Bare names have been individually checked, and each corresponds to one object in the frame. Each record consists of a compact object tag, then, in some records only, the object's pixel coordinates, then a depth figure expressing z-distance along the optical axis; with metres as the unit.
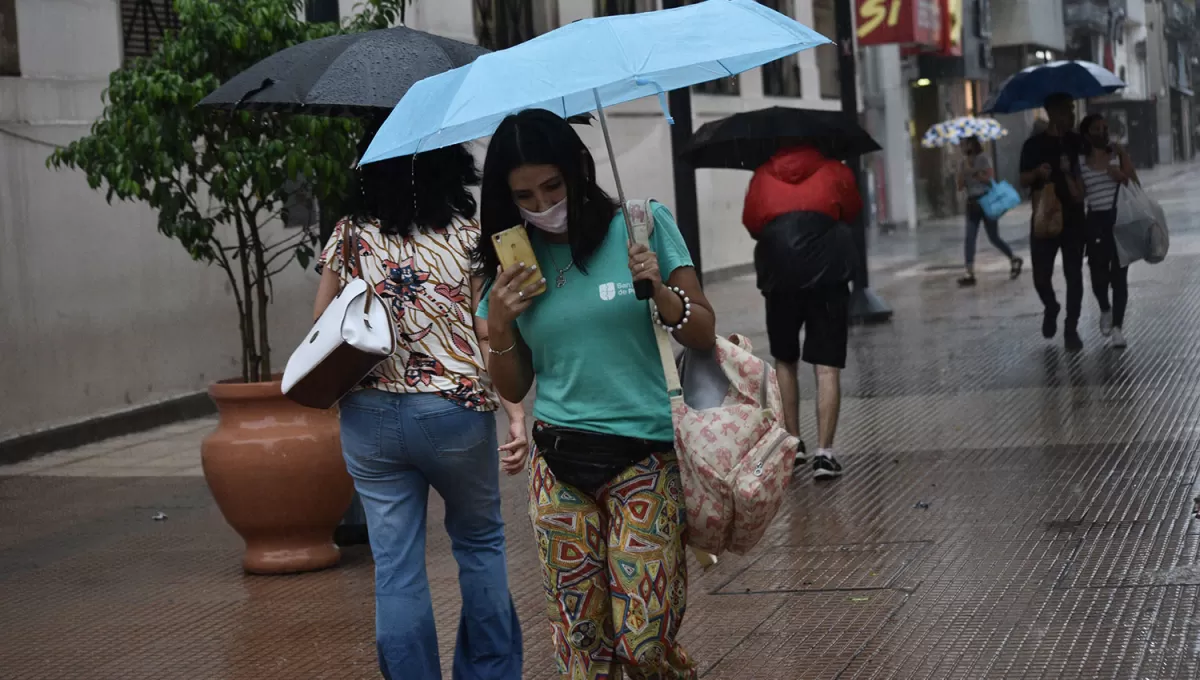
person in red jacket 16.41
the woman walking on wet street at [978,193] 40.69
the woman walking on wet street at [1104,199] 25.27
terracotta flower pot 14.12
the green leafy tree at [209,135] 14.12
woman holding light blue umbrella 7.79
